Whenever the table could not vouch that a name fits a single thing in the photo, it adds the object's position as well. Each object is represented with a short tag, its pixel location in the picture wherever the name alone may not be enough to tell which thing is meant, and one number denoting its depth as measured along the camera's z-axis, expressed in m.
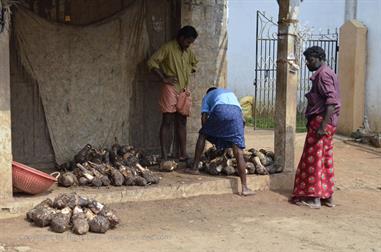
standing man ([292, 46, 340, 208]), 6.59
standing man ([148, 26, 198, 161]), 7.73
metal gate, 14.96
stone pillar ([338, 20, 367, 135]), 12.46
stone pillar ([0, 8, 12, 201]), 5.61
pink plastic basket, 5.78
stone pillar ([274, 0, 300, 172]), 7.52
